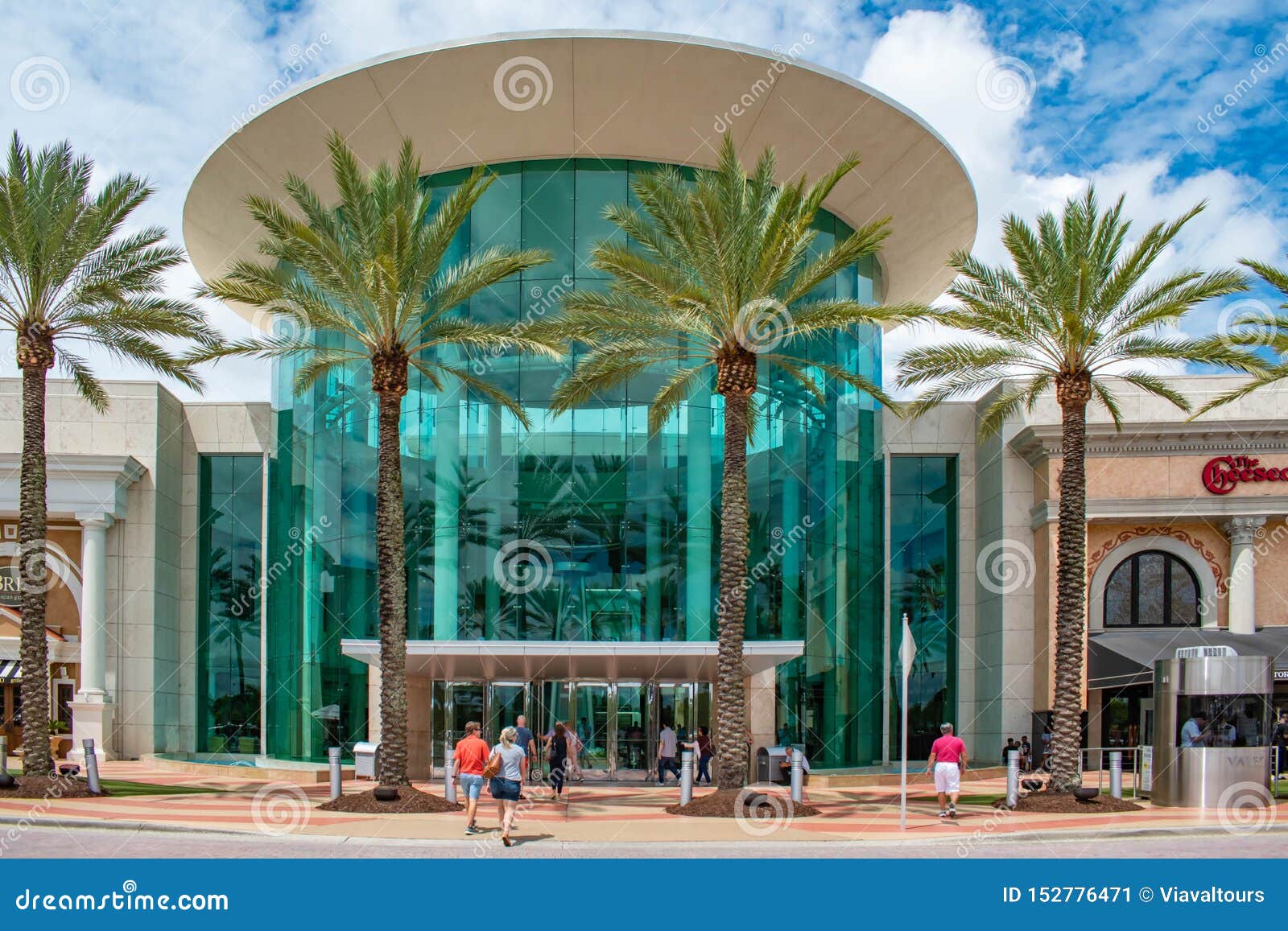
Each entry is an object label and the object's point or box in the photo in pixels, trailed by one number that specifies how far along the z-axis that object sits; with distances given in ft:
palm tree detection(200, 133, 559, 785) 72.69
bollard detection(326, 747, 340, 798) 72.79
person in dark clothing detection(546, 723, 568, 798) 81.82
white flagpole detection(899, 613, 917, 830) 58.45
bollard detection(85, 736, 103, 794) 74.79
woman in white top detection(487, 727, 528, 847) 57.57
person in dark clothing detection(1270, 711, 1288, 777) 90.67
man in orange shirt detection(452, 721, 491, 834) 58.44
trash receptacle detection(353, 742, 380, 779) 91.09
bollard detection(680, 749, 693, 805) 70.85
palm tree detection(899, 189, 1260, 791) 79.20
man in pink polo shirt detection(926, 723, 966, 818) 68.74
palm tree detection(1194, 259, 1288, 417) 82.58
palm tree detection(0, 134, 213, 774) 76.84
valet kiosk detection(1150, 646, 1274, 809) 74.43
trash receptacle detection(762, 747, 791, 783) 87.48
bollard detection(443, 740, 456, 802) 73.26
